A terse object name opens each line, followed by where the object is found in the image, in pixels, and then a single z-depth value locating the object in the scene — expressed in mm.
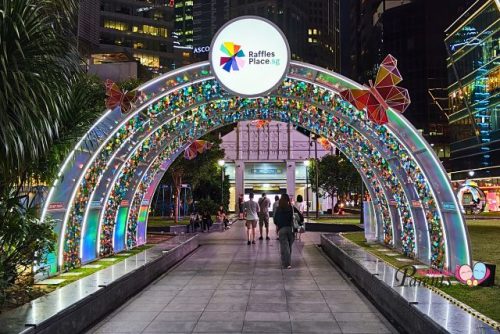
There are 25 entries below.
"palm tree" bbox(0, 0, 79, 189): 4898
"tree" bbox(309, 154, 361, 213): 45844
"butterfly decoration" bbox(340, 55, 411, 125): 10016
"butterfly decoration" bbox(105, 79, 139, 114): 10305
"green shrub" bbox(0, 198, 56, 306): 6820
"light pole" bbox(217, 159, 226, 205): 33250
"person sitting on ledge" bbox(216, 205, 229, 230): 27656
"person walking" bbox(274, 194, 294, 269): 12070
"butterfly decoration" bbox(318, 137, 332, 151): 22642
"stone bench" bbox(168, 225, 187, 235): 22928
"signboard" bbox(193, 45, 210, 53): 97112
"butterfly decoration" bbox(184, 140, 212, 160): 20406
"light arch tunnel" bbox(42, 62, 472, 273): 10117
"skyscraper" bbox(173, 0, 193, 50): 161625
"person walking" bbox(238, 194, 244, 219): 40306
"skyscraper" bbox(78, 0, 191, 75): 83688
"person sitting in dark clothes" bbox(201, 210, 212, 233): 26062
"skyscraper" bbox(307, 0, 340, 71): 133000
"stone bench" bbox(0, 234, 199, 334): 5598
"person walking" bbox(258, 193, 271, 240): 18884
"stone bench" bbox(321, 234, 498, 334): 5383
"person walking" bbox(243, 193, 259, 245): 17719
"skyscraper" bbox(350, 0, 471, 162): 66000
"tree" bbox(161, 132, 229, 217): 28728
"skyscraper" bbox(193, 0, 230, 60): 147125
